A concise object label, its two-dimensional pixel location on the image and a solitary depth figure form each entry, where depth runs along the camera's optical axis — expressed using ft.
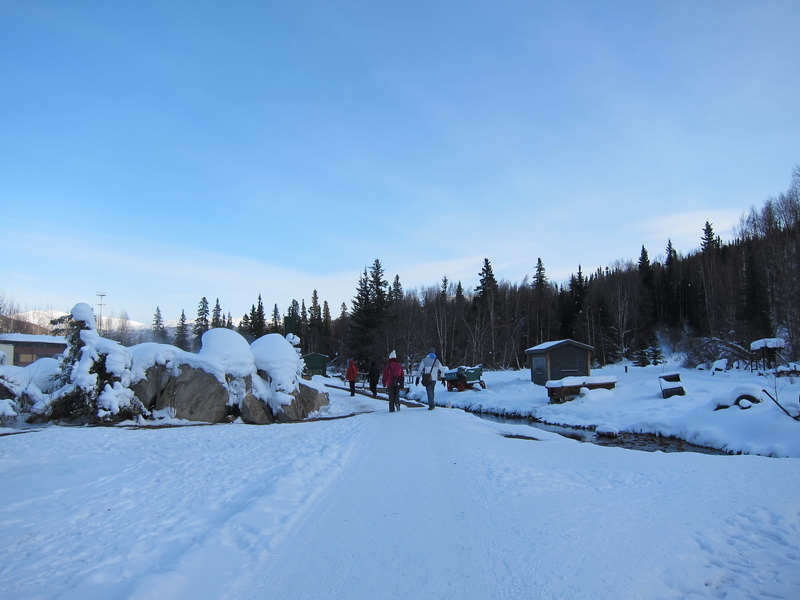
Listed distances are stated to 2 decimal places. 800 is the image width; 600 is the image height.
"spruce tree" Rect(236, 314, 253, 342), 266.83
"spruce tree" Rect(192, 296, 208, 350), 307.95
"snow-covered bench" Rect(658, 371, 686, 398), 62.85
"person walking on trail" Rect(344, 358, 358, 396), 80.19
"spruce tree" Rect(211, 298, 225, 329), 317.01
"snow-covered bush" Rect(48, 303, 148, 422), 42.98
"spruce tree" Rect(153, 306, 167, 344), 319.68
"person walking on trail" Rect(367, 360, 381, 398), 82.02
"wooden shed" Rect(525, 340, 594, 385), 90.27
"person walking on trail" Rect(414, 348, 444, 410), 58.59
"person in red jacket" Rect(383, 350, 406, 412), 54.44
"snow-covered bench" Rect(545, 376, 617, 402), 72.43
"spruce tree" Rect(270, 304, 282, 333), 310.35
